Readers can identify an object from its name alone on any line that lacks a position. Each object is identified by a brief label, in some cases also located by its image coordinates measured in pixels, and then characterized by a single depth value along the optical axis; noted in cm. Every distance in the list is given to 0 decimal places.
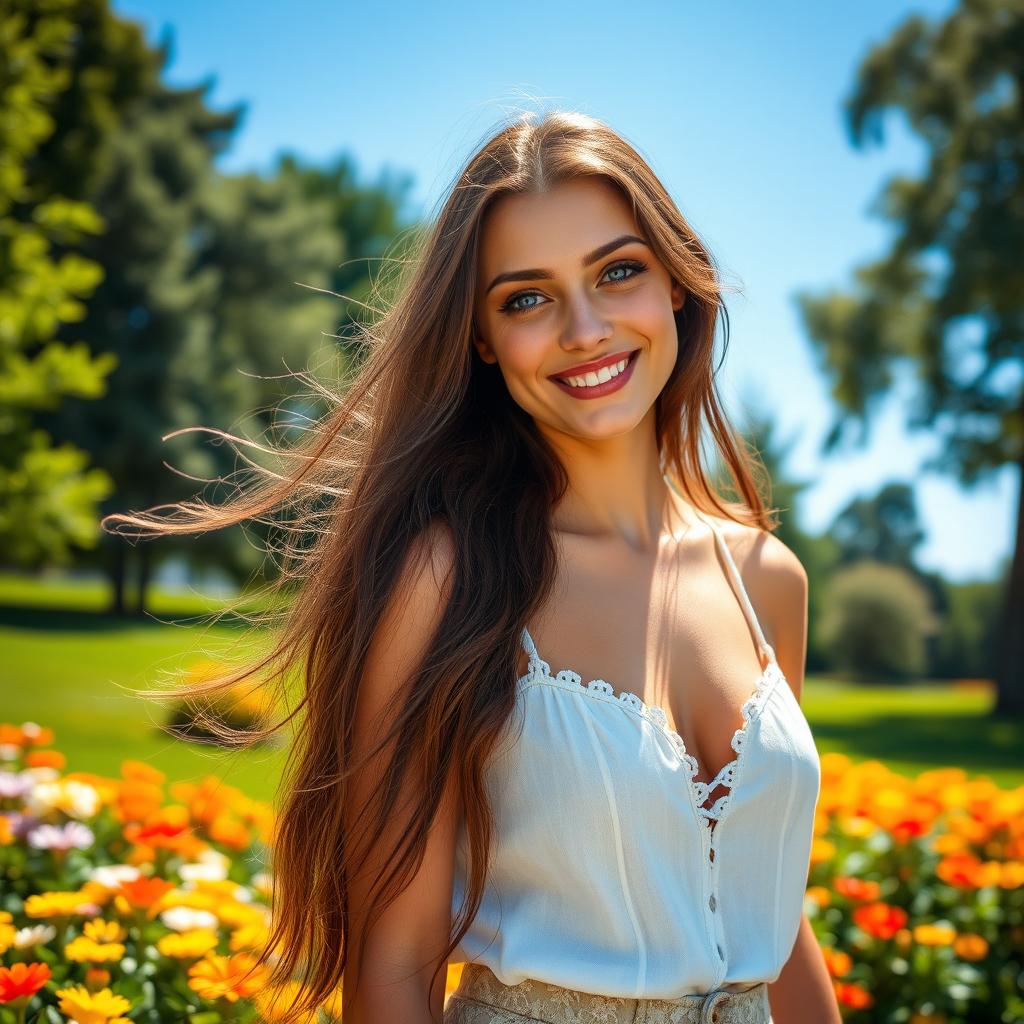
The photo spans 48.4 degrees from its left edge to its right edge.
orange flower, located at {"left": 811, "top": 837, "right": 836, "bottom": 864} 352
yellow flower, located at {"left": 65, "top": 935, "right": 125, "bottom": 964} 214
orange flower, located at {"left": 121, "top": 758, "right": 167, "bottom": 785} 319
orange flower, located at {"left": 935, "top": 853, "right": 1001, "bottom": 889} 348
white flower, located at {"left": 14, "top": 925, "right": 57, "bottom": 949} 226
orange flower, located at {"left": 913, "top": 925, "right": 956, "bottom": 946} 325
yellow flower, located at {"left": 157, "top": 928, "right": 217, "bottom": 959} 224
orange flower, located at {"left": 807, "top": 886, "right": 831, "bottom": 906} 342
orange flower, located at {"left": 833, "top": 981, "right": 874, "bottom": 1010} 306
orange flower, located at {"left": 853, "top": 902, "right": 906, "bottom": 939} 323
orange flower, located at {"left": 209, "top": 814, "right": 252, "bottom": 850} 329
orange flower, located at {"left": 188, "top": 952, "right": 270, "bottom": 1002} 219
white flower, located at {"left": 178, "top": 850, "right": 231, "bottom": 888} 266
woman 183
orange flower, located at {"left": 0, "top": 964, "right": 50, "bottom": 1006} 199
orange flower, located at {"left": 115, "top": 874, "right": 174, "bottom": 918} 239
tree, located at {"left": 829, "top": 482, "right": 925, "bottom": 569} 3388
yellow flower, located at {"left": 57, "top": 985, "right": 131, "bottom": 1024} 198
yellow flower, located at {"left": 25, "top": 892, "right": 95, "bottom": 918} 233
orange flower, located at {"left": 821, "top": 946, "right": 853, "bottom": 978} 304
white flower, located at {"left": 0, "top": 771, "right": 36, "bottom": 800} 311
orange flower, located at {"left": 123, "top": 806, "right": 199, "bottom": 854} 285
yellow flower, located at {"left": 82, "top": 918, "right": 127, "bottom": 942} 226
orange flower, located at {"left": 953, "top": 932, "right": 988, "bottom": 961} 337
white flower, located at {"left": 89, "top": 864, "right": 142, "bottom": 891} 249
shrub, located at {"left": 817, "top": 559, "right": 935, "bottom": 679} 3002
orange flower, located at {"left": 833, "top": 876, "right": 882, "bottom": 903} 337
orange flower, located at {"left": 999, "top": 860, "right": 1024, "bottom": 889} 357
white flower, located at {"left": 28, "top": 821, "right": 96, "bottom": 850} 278
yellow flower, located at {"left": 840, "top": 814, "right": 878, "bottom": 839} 375
